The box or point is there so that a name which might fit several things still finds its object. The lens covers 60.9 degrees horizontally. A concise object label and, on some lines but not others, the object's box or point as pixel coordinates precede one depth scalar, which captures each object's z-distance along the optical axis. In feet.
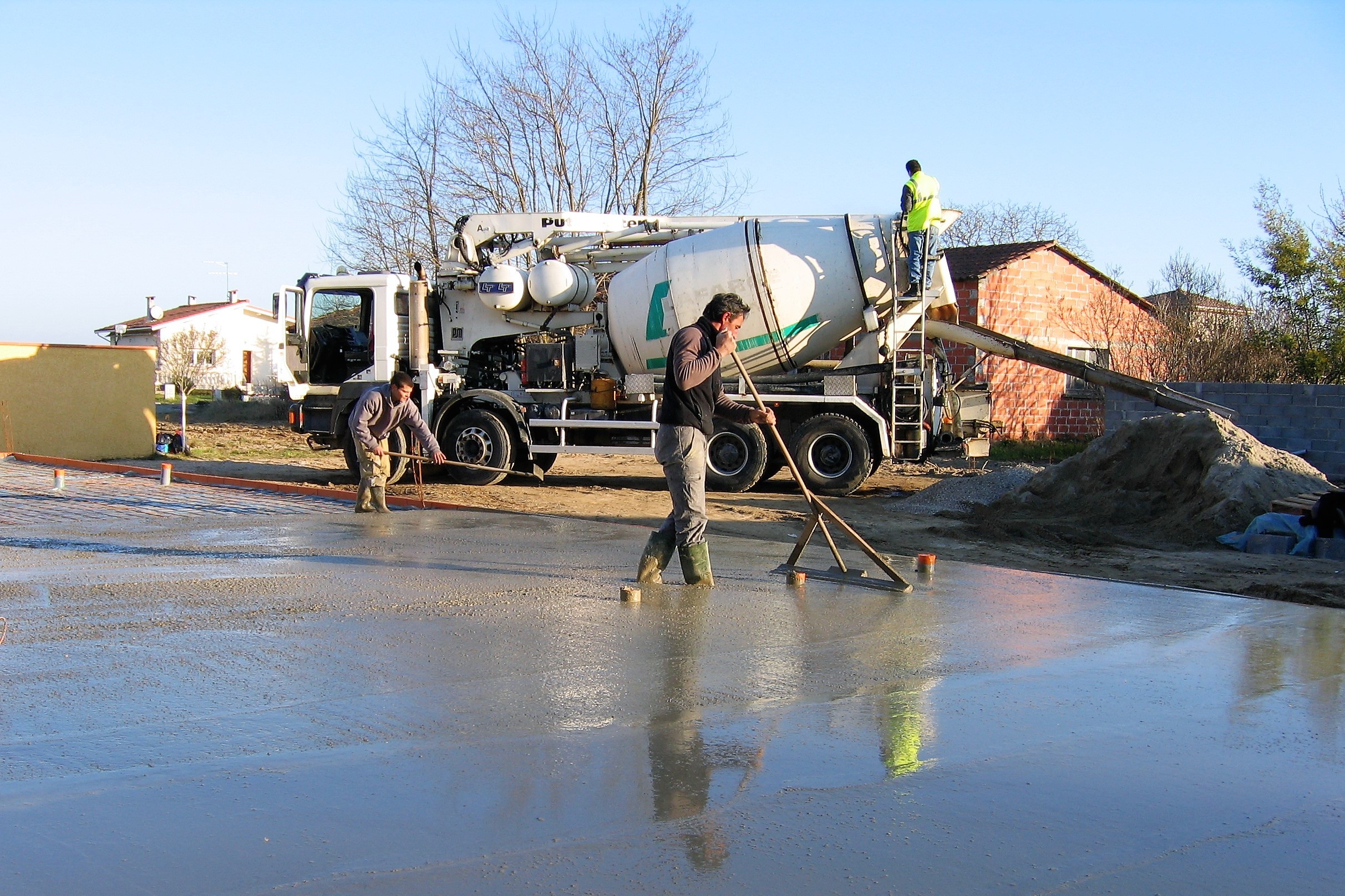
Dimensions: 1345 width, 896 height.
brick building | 75.82
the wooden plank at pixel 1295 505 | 35.27
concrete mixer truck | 47.70
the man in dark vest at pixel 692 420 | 24.36
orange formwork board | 40.50
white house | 175.32
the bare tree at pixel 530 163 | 93.56
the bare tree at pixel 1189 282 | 78.84
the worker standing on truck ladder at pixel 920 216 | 45.91
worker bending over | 37.78
